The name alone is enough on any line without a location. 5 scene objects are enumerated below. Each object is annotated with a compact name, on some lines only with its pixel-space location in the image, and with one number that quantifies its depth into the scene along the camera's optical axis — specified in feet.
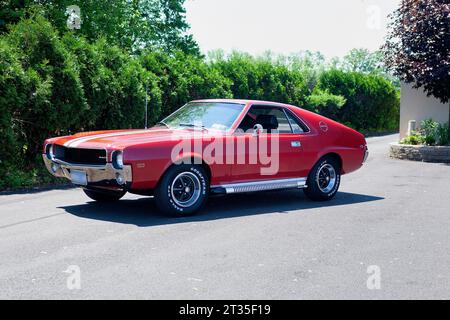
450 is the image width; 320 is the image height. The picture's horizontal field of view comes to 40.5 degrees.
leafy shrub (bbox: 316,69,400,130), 97.66
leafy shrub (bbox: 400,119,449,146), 61.67
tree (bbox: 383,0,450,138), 59.26
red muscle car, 25.41
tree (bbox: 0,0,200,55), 87.04
